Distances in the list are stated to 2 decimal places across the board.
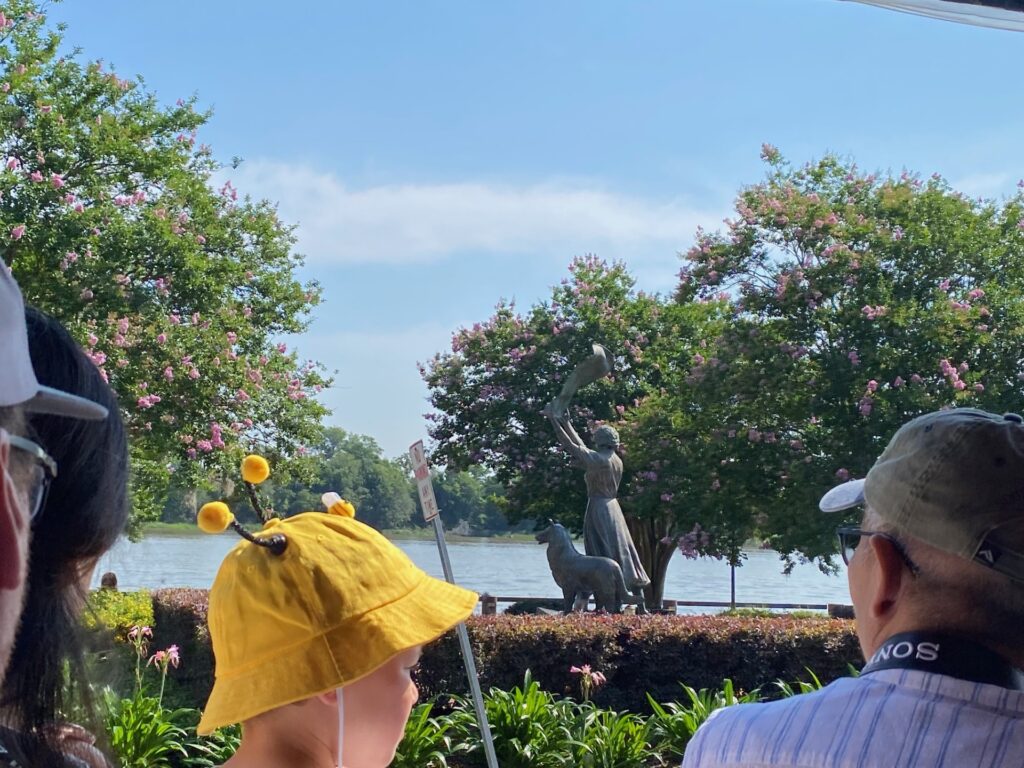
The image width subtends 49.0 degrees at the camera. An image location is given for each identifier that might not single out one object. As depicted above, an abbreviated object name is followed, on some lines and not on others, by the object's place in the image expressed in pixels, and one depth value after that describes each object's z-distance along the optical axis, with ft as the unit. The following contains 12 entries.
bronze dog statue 39.24
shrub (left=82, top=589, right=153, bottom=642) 35.58
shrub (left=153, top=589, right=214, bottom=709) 31.18
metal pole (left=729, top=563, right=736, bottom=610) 78.12
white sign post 15.49
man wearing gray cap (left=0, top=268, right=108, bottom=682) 2.29
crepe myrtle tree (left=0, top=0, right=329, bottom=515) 46.16
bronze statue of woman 41.73
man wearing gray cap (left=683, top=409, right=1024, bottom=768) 5.37
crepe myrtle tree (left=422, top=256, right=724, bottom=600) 83.87
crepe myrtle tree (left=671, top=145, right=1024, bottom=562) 54.19
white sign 17.40
